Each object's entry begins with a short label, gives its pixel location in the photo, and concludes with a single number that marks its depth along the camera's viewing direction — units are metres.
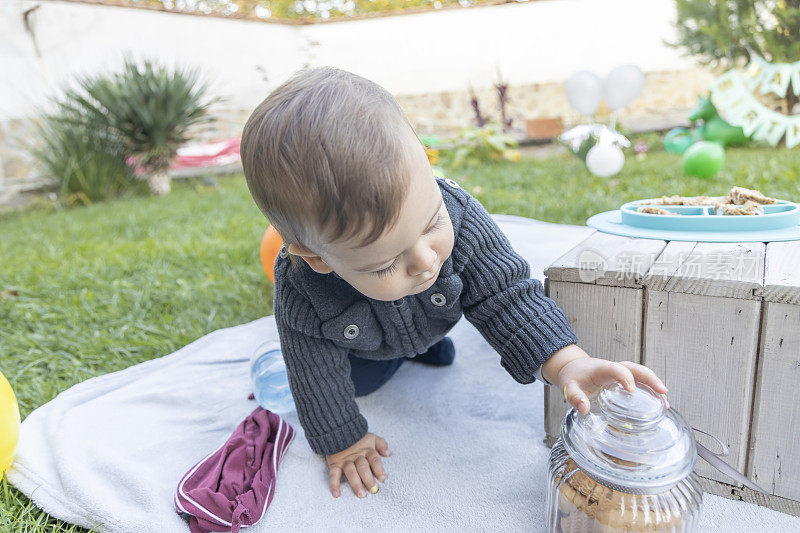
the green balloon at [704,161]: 3.26
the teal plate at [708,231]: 1.09
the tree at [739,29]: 5.58
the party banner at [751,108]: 4.18
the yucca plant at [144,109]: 5.03
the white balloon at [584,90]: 4.70
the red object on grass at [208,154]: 6.22
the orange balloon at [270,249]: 1.91
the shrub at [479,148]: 5.17
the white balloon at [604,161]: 3.58
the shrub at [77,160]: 4.93
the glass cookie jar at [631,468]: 0.79
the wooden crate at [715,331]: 0.89
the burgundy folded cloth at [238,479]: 1.04
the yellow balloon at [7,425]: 1.12
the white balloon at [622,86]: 4.59
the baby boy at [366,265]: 0.76
